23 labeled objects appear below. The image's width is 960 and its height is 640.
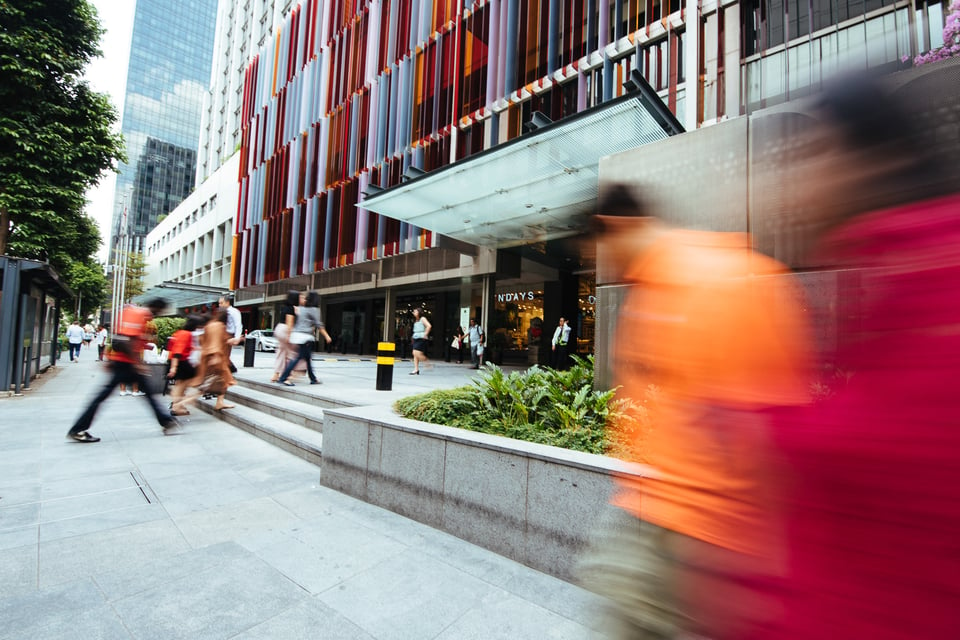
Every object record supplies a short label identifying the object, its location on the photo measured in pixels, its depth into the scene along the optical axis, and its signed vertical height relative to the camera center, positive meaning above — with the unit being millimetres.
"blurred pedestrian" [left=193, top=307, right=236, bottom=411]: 7344 -471
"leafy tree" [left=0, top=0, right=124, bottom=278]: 14023 +6552
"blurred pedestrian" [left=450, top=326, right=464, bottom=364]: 18866 -112
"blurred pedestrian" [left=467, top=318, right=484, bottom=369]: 16781 +29
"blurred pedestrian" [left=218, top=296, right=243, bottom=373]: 7688 +157
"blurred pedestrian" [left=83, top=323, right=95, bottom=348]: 35406 -584
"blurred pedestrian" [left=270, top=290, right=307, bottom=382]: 8277 -80
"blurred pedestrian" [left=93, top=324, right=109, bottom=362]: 19602 -477
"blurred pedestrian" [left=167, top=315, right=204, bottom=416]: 7215 -554
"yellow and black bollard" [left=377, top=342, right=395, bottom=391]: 7742 -553
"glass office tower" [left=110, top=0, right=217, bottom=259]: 113750 +63279
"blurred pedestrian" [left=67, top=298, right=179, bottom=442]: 5812 -397
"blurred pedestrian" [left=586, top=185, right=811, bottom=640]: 1091 -223
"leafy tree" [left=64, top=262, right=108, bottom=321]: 35344 +3352
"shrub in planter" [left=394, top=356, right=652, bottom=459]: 3424 -615
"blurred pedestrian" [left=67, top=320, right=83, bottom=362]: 19969 -480
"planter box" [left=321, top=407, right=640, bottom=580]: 2826 -1049
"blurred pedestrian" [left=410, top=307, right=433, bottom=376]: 12234 +76
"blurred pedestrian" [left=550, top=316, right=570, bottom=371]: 12883 +32
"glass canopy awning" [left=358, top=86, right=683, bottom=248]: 8992 +4151
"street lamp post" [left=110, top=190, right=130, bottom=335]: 26719 +3812
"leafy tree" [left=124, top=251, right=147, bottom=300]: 54156 +6812
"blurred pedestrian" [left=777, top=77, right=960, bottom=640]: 804 -119
